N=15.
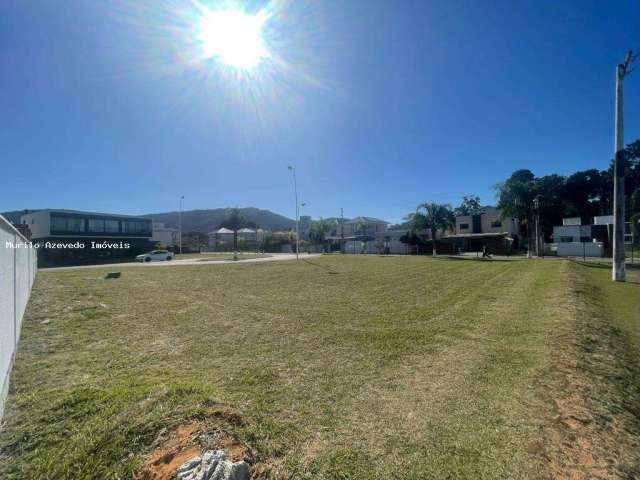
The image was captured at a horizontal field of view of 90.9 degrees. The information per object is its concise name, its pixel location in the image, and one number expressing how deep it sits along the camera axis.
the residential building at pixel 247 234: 97.85
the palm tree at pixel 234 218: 59.06
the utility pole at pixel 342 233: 72.25
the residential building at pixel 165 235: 73.88
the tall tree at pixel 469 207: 88.38
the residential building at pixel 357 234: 67.31
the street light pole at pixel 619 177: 16.25
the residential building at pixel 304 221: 135.73
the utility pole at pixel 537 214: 44.38
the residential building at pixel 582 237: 41.62
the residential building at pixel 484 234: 56.14
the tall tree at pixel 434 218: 45.47
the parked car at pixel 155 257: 39.78
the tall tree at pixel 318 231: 80.62
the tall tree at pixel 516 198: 43.75
